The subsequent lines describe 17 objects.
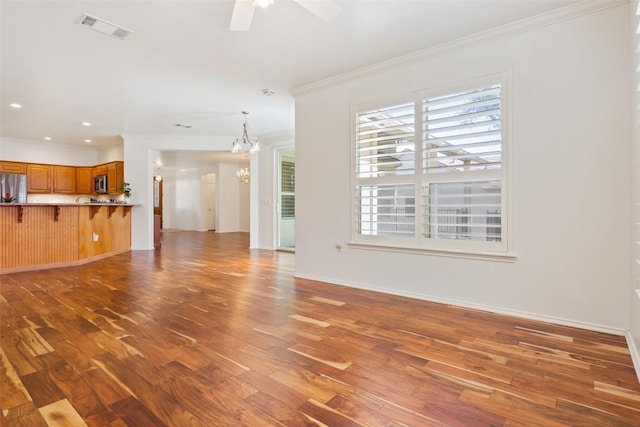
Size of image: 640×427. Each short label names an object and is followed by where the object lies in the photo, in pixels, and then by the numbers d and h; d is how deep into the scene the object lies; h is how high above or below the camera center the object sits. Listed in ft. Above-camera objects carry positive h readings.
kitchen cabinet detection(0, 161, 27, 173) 25.18 +3.47
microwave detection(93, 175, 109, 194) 26.83 +2.27
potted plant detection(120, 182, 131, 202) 23.69 +1.57
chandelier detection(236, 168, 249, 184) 35.06 +3.90
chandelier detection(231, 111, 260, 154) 18.49 +3.62
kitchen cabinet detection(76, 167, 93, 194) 28.91 +2.78
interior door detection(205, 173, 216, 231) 41.70 +1.12
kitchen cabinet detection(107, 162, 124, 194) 25.36 +2.77
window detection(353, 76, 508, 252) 9.98 +1.35
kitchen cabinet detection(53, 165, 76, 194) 27.63 +2.76
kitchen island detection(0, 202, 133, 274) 15.65 -1.20
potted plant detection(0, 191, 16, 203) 18.99 +0.69
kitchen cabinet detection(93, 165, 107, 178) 27.09 +3.50
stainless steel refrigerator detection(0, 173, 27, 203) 24.63 +1.96
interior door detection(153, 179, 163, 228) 44.06 +2.12
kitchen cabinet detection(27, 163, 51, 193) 26.32 +2.73
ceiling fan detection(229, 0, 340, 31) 7.34 +4.63
